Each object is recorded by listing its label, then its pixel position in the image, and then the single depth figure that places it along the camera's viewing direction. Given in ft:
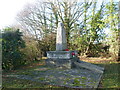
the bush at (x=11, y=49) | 23.57
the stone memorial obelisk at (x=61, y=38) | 27.74
